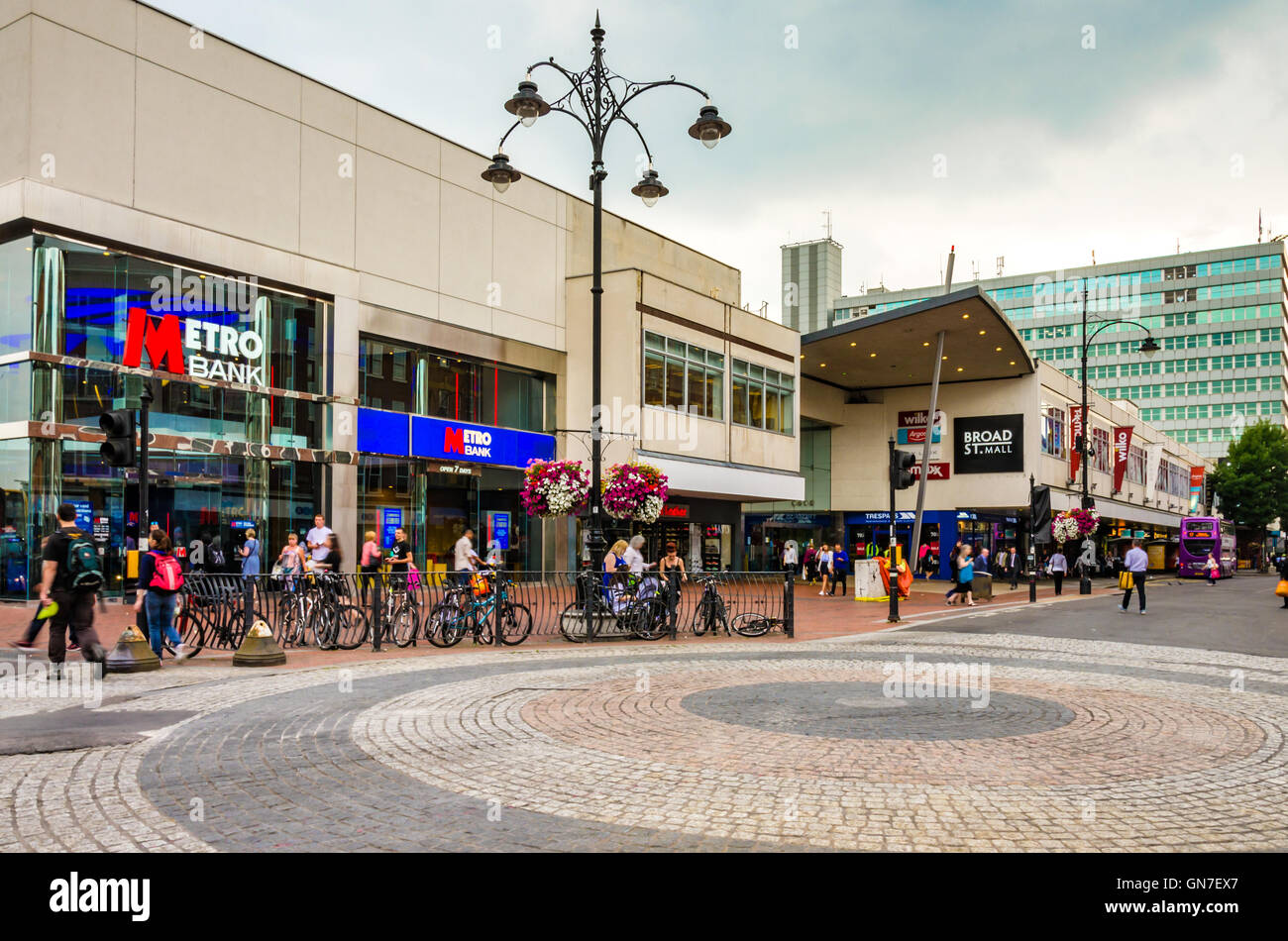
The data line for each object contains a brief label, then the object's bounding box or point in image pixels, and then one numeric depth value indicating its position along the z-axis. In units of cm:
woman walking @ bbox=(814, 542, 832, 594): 3127
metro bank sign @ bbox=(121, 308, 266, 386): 2173
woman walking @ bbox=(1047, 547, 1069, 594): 3400
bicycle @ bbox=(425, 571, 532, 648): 1498
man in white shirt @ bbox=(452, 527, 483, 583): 1805
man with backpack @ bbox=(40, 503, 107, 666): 1032
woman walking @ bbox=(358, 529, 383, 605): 1852
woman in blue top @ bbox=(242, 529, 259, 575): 2308
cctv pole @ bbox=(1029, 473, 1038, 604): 2727
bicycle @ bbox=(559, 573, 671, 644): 1584
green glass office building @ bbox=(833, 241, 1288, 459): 9981
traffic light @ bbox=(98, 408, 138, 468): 1147
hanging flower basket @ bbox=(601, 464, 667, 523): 2031
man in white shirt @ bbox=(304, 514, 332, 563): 1733
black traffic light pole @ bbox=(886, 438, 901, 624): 2059
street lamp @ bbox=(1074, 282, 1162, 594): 3428
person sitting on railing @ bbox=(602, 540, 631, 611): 1606
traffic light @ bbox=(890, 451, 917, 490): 1933
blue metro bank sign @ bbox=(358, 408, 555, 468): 2712
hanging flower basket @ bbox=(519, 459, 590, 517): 2091
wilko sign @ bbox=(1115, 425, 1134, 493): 6256
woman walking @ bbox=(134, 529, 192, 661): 1212
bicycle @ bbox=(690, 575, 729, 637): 1697
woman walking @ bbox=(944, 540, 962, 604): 2836
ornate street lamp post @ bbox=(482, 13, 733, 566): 1537
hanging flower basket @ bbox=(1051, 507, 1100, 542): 4156
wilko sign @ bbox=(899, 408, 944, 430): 5089
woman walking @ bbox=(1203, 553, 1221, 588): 4541
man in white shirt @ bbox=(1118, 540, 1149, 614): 2273
